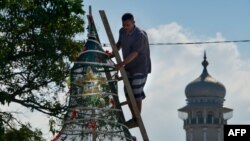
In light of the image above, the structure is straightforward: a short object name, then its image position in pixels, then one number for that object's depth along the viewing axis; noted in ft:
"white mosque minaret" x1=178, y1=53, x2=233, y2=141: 565.94
